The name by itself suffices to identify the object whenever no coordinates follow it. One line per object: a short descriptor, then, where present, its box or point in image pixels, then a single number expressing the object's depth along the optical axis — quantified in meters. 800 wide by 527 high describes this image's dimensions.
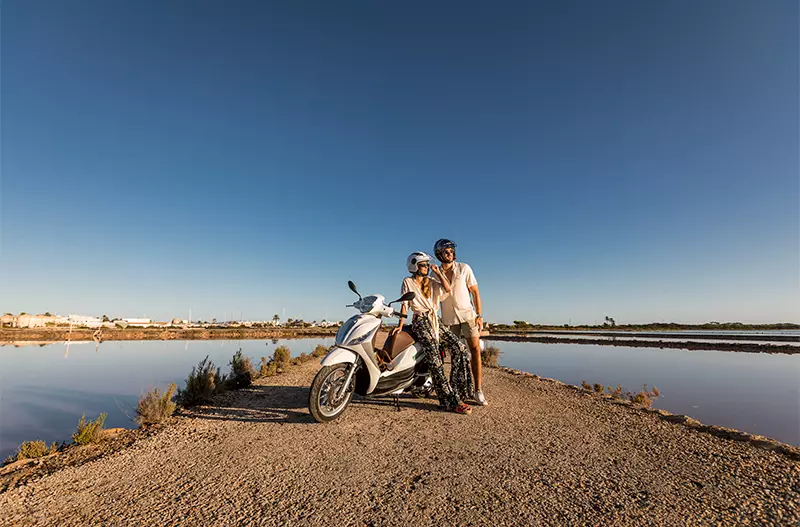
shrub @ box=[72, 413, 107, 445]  3.74
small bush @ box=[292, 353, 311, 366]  11.96
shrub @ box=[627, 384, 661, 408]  6.24
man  5.17
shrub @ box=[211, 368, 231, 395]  6.51
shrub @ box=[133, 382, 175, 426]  4.58
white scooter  4.23
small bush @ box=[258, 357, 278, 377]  8.92
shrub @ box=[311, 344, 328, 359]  14.19
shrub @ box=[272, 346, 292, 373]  10.37
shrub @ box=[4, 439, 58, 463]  3.38
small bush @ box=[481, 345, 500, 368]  11.24
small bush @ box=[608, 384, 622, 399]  6.80
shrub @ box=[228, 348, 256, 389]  7.44
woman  4.84
